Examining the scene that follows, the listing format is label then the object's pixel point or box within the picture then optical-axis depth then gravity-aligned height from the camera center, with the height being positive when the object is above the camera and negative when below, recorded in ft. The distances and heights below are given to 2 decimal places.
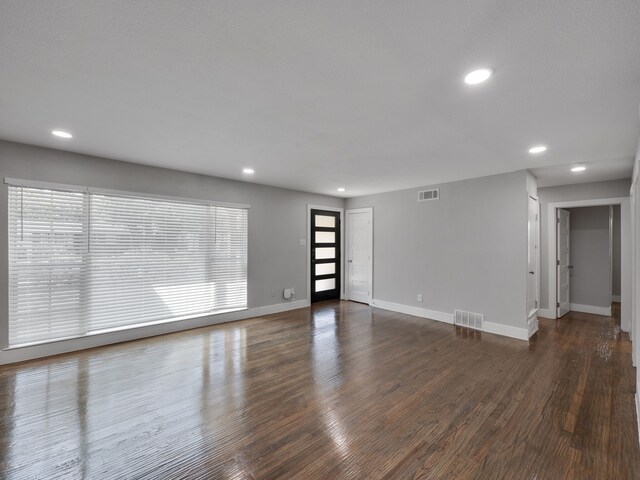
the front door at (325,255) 21.70 -1.10
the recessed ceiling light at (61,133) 9.77 +3.68
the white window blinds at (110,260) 11.25 -0.89
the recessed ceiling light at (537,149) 10.75 +3.47
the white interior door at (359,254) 21.56 -1.04
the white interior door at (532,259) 14.37 -0.98
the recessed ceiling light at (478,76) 6.05 +3.53
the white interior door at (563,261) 17.97 -1.29
